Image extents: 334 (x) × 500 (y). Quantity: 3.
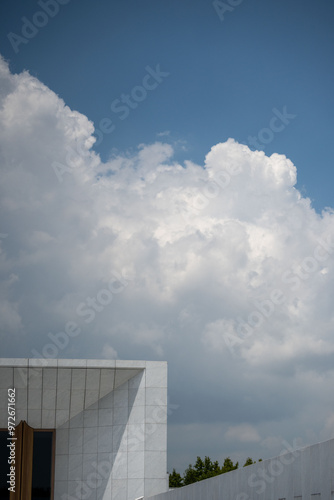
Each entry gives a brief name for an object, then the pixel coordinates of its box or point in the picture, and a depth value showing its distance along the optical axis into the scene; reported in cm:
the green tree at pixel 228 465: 5969
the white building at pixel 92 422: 2572
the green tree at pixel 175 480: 6856
